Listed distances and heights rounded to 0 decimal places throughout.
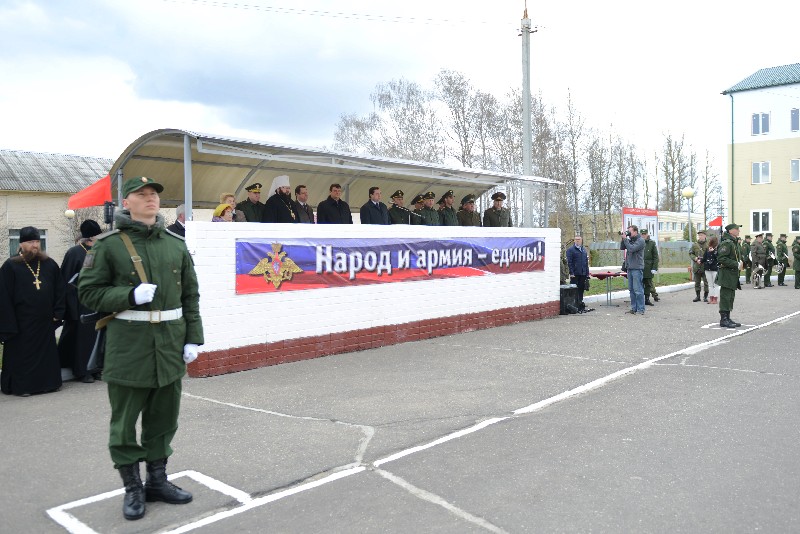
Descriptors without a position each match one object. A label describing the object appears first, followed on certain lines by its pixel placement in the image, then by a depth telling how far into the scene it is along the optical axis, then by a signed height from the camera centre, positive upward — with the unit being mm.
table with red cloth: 16953 -847
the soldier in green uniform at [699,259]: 18281 -544
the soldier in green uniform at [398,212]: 12719 +621
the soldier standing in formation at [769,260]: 24594 -823
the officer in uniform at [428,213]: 13023 +606
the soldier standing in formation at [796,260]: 23391 -803
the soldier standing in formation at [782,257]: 25203 -728
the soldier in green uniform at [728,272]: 12828 -640
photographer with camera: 15539 -639
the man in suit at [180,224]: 8898 +336
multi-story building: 45688 +5853
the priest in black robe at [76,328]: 8414 -964
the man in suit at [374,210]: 11711 +612
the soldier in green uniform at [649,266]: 17078 -652
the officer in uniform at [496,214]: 14624 +627
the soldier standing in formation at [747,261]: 23291 -806
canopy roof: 9328 +1318
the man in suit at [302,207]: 10917 +654
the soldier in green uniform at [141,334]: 4164 -520
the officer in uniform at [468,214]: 14336 +625
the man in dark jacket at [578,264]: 16453 -551
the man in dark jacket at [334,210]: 11227 +609
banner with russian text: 9219 -241
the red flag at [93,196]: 10328 +853
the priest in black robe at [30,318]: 7785 -761
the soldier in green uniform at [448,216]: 13572 +560
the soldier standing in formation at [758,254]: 24672 -592
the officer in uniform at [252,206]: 10438 +654
